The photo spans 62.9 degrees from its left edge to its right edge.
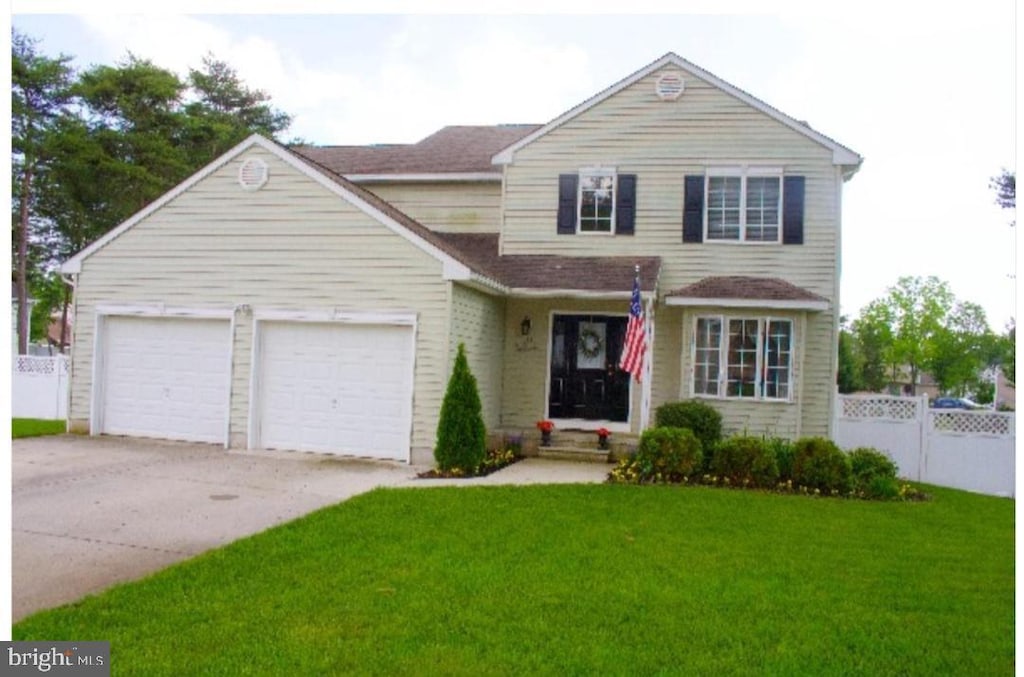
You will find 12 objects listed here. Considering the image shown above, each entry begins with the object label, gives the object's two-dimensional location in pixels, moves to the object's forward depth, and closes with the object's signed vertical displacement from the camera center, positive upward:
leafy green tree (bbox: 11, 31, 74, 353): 29.81 +8.15
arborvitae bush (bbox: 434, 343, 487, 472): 11.43 -0.97
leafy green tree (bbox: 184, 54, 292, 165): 37.56 +11.82
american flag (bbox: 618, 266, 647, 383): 12.04 +0.27
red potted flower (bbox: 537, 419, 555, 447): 13.66 -1.14
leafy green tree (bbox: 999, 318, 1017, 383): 32.69 +1.08
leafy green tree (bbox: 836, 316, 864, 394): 39.88 +0.02
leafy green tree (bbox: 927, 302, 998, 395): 39.81 +1.29
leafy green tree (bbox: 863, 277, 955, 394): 39.71 +2.68
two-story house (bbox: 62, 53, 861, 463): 12.43 +1.07
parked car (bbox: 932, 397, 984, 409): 40.58 -1.50
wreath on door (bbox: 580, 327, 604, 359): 14.52 +0.30
